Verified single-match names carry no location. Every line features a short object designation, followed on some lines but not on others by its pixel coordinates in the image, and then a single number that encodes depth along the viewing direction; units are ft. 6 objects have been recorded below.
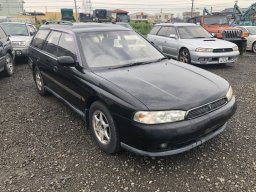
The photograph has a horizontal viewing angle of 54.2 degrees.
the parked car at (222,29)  35.81
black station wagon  8.88
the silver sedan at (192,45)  26.53
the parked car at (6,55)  22.88
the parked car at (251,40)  39.86
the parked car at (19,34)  30.63
